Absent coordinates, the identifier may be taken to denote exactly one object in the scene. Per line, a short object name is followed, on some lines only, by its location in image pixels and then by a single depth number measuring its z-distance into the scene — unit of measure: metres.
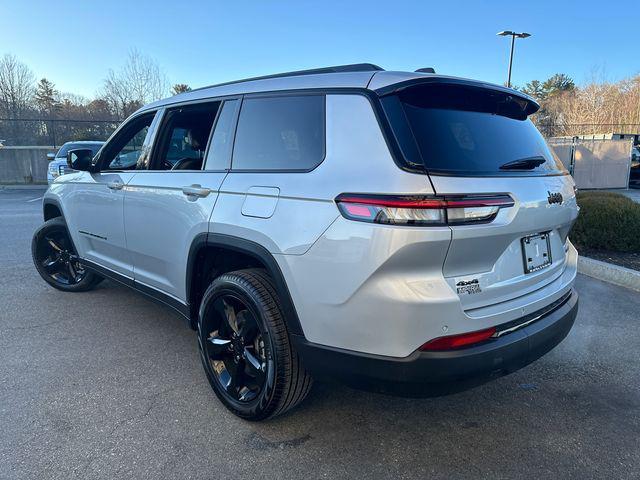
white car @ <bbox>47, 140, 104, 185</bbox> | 13.54
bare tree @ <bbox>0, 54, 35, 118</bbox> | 30.94
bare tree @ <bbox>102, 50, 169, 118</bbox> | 24.41
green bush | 6.16
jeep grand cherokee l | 1.92
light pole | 21.98
